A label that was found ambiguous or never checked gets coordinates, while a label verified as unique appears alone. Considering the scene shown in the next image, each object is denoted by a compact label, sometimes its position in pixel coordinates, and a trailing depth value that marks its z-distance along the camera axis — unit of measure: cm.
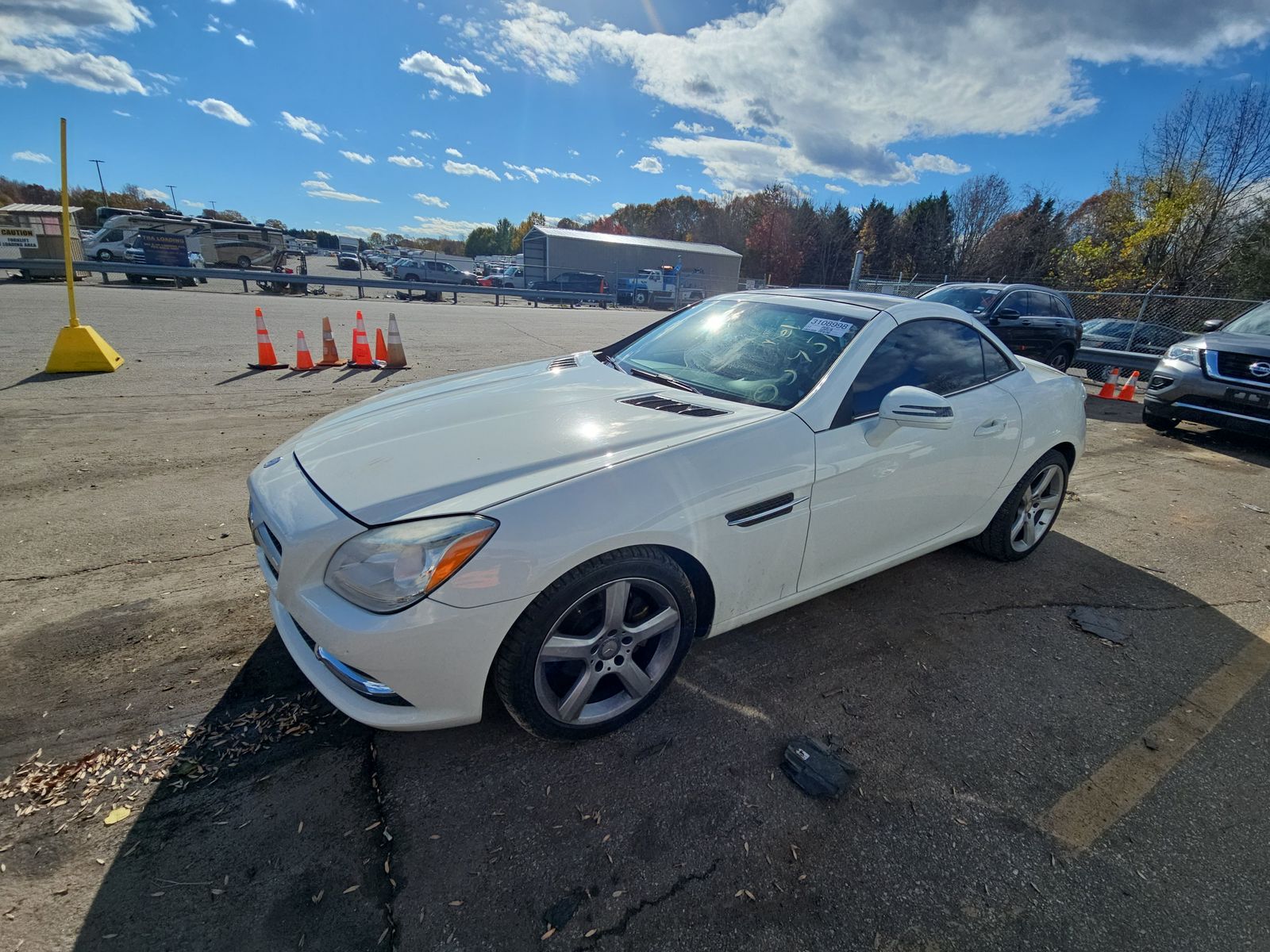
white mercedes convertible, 185
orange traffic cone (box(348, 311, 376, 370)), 892
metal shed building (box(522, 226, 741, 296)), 4412
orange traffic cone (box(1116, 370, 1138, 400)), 1020
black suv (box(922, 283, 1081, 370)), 990
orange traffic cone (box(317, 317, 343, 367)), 883
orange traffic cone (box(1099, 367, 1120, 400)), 1041
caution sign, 1989
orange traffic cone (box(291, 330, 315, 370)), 837
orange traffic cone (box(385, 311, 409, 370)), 892
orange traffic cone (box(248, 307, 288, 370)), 835
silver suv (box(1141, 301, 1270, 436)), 638
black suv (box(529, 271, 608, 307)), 3816
